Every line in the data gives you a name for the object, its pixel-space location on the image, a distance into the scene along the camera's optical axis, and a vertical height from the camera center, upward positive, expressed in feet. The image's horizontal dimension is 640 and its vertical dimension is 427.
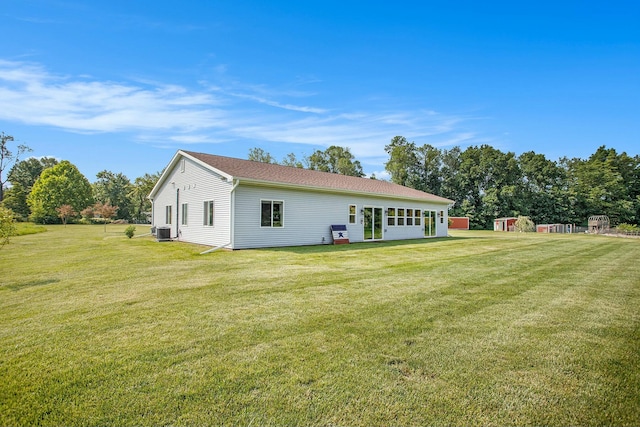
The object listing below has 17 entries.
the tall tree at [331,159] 140.56 +27.80
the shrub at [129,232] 57.52 -2.16
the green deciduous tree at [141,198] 157.69 +11.72
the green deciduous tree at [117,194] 159.94 +14.02
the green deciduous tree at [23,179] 136.06 +22.74
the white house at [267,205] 40.63 +2.41
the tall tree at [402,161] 133.49 +25.99
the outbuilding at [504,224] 114.73 -1.44
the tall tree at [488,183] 126.17 +15.96
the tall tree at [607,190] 124.34 +12.34
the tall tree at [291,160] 140.77 +27.50
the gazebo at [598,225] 97.05 -1.60
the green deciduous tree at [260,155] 138.82 +29.35
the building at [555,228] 105.19 -2.79
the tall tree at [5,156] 135.85 +29.05
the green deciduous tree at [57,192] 128.26 +12.72
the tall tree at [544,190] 126.93 +12.61
